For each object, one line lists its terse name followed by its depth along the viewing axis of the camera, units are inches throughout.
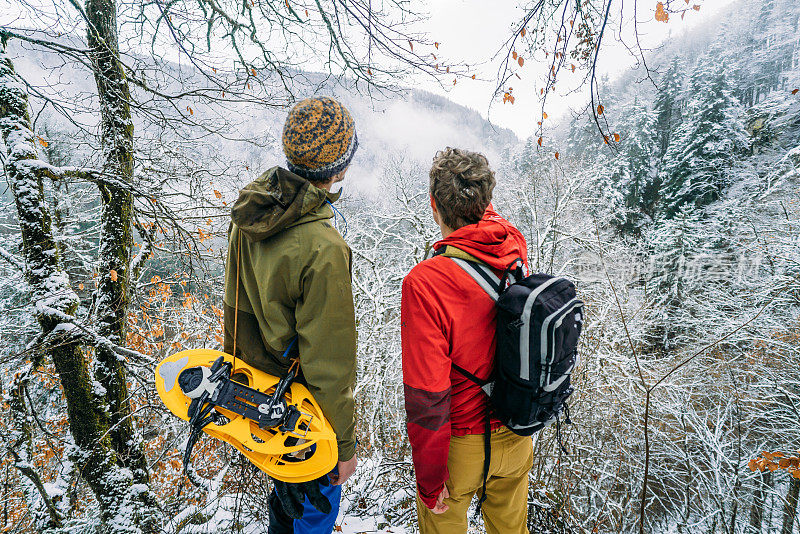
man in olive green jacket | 55.2
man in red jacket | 54.7
